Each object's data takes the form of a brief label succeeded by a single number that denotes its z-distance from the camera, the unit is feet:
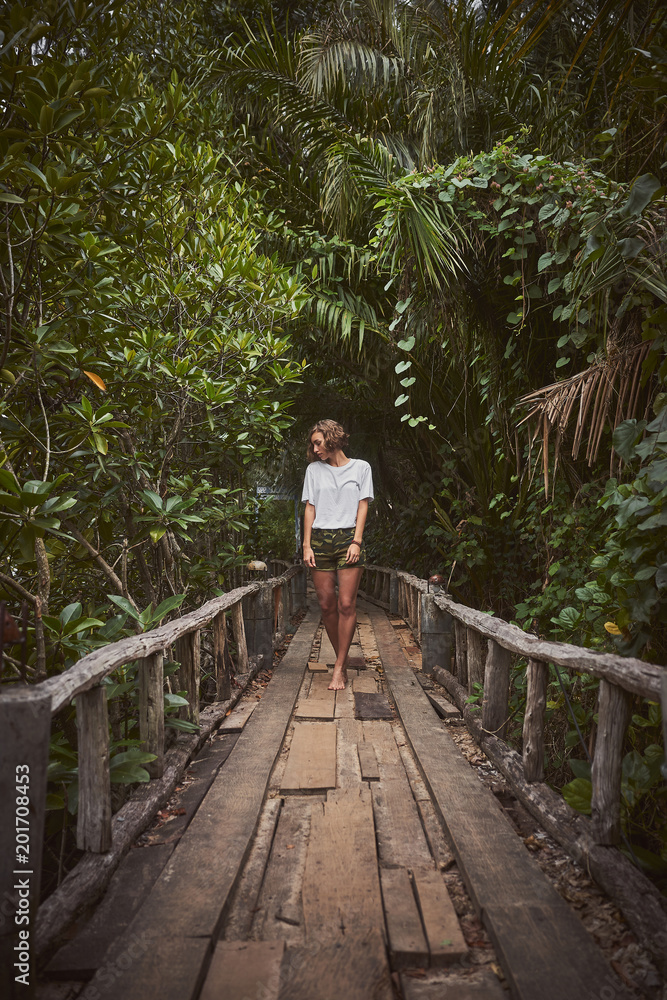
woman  14.25
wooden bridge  5.05
